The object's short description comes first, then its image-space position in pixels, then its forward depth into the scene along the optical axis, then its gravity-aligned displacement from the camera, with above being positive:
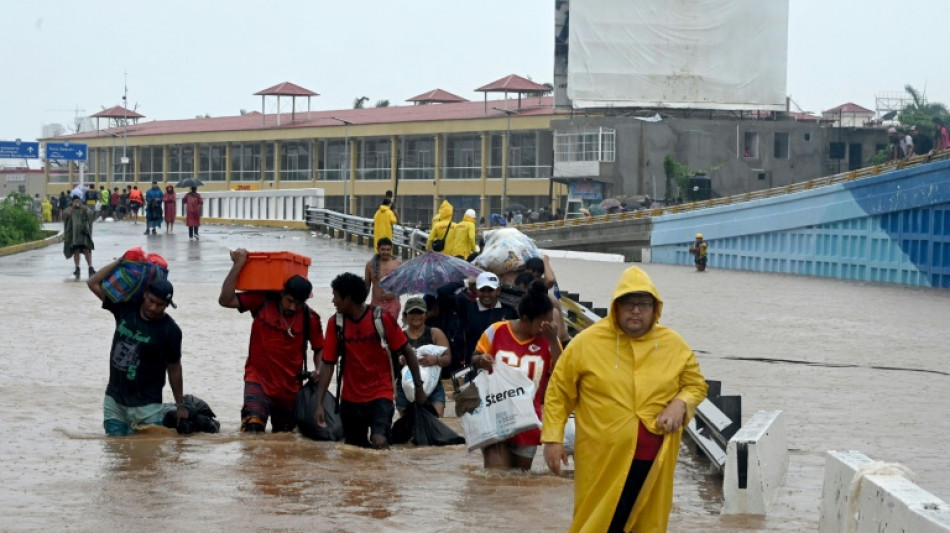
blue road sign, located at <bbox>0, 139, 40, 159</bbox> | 85.31 +1.53
